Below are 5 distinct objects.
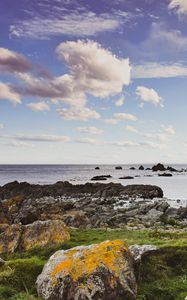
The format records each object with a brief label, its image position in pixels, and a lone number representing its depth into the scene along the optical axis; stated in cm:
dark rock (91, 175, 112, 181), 14092
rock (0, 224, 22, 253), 2238
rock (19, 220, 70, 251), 2236
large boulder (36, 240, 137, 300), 1158
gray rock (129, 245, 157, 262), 1434
